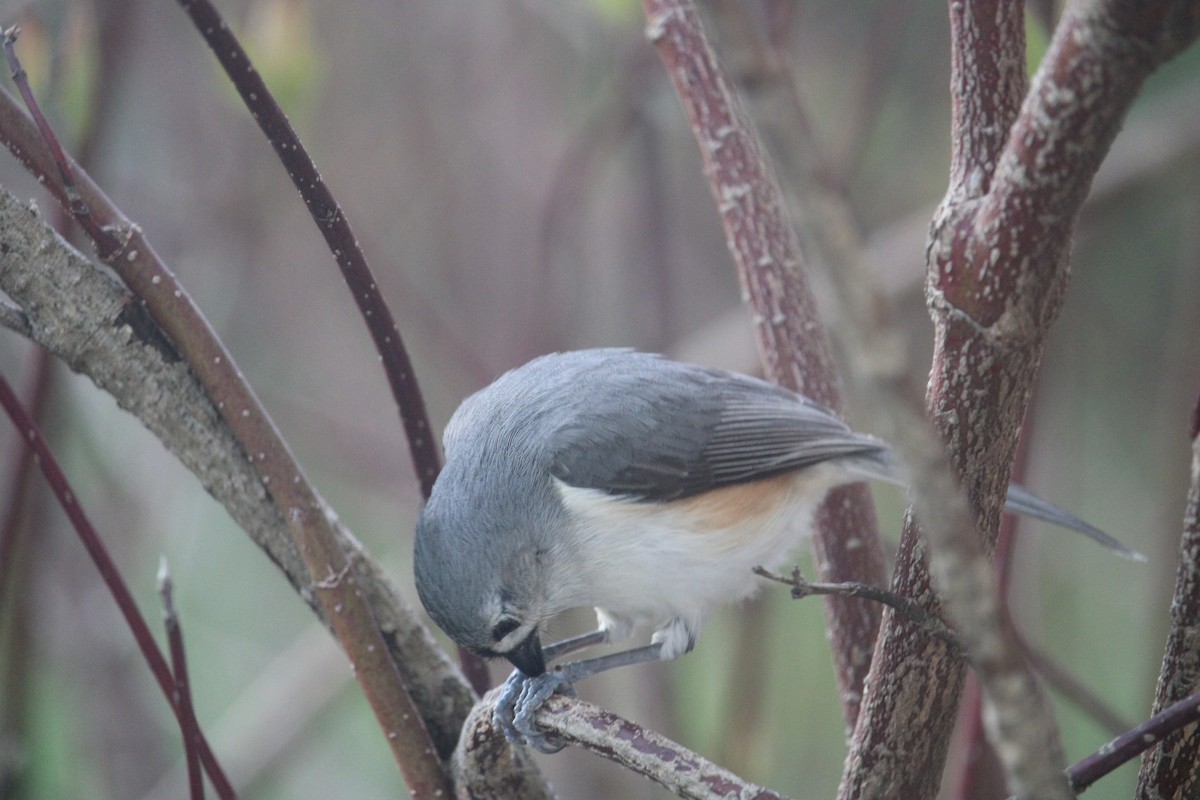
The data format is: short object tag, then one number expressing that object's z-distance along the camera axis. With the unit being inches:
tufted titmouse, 142.2
